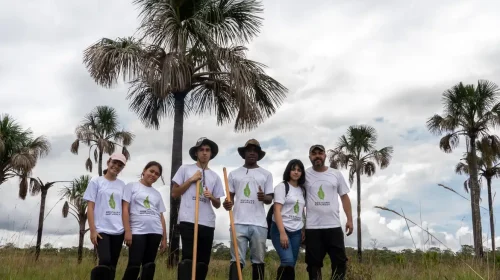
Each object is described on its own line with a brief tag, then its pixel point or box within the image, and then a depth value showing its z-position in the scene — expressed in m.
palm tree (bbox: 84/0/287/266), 11.71
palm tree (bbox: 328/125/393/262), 31.28
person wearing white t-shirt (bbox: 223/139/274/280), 5.07
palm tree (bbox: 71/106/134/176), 28.70
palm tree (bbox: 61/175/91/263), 23.31
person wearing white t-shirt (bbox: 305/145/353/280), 5.35
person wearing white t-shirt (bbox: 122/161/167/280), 5.15
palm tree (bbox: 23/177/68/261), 21.73
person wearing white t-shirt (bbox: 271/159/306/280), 5.15
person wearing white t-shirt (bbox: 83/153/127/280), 5.05
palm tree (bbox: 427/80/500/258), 22.69
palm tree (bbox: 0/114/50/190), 19.05
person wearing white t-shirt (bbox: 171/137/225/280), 5.02
